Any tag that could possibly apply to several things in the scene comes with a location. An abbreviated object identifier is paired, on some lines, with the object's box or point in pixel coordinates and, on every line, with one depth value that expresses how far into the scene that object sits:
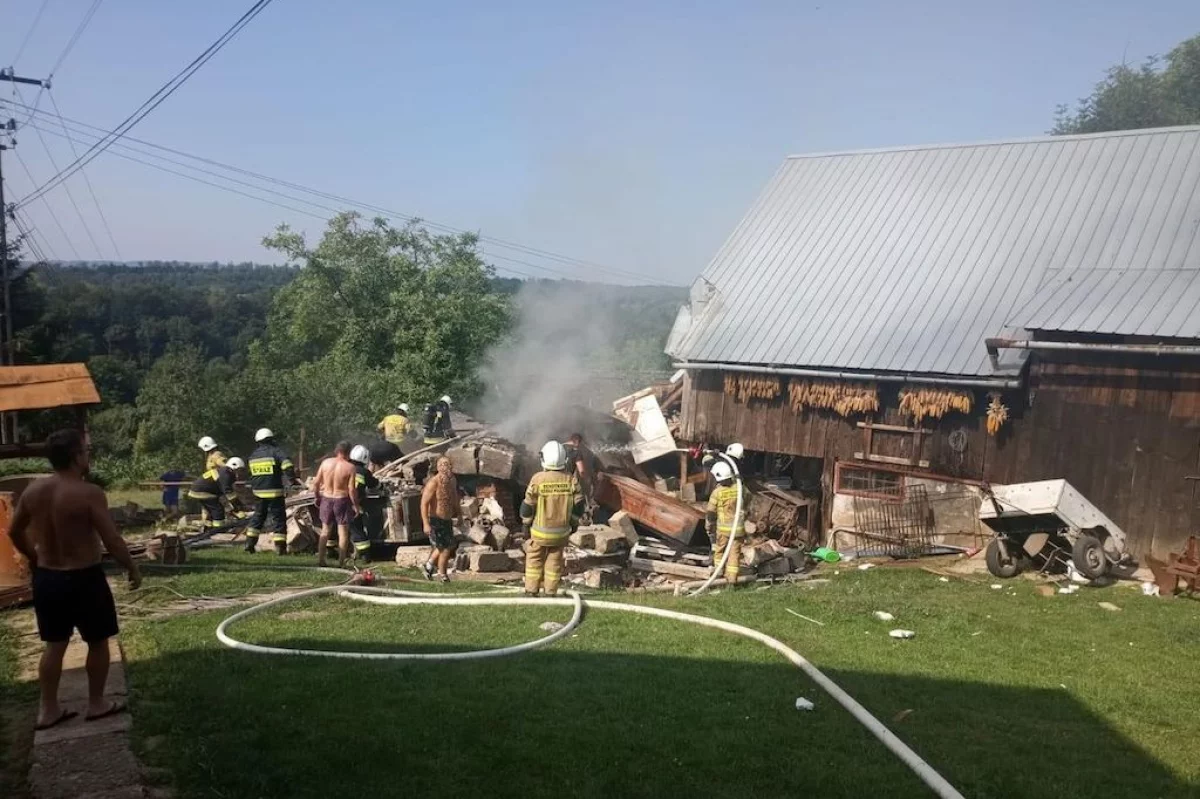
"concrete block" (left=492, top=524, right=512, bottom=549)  14.53
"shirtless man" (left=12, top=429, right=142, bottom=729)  5.47
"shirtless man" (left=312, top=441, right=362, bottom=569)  12.84
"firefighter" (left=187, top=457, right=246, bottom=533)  15.99
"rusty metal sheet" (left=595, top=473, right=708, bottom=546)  15.72
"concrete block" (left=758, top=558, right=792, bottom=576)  13.58
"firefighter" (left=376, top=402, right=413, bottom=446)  20.05
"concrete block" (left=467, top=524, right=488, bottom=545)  14.55
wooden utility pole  26.27
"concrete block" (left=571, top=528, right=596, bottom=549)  14.52
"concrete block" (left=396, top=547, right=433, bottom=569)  13.22
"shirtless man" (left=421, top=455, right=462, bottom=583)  12.21
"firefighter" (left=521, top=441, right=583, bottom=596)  9.92
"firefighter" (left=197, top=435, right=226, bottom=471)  17.52
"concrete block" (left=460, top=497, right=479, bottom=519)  16.06
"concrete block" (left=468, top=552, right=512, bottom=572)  12.80
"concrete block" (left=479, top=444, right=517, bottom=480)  16.44
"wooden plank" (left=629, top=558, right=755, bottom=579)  13.28
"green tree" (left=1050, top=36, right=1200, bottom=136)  43.50
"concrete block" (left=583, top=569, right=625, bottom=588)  12.49
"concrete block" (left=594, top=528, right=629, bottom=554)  14.36
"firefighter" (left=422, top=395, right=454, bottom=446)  19.83
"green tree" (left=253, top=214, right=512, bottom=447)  28.78
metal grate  15.59
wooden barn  13.97
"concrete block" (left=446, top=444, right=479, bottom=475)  16.73
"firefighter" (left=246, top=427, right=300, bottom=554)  13.81
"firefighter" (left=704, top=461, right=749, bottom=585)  11.93
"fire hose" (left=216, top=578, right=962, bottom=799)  5.44
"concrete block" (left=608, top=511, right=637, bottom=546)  15.29
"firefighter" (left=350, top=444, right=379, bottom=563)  13.03
